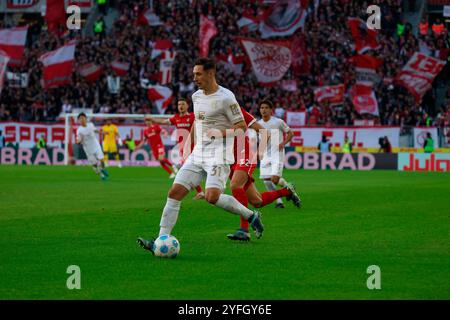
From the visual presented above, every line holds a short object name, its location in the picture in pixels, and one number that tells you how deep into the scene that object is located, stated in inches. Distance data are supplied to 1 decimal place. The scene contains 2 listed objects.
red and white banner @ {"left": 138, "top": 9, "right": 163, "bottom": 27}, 2031.3
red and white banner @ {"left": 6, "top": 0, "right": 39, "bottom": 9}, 2158.0
